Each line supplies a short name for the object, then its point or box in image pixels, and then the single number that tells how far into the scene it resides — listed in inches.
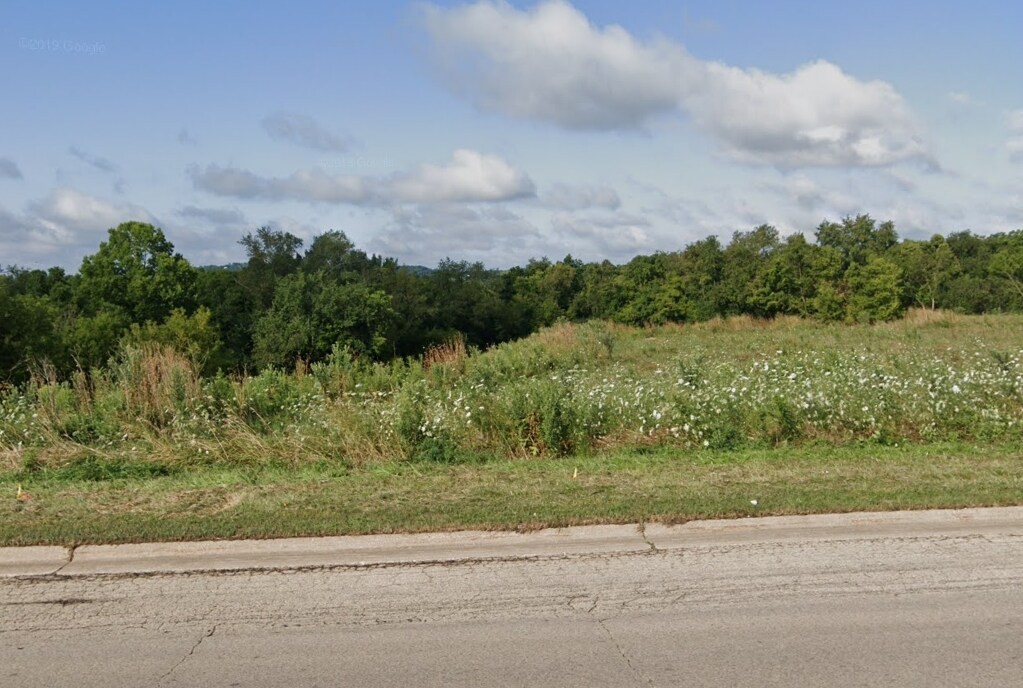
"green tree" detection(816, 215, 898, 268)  2952.8
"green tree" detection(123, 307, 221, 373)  1870.1
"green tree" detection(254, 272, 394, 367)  2341.3
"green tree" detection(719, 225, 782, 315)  2643.7
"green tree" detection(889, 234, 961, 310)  2427.4
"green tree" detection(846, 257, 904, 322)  2294.5
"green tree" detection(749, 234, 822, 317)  2522.1
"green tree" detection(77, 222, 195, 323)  2180.1
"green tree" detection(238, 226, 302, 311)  2760.8
